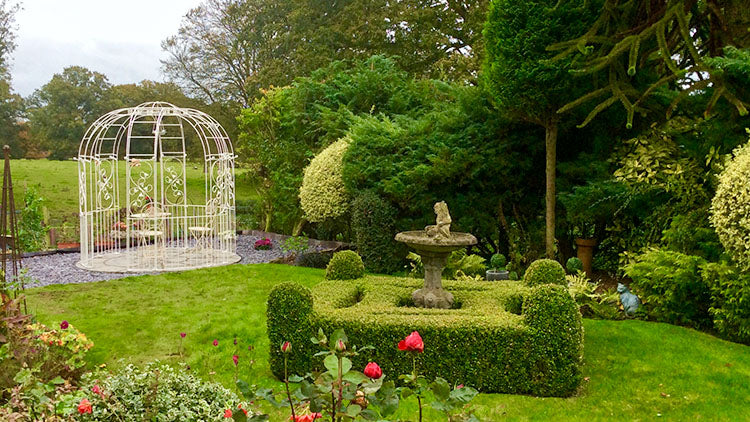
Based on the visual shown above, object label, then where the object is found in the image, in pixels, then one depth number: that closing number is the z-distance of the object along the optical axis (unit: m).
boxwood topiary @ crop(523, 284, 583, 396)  4.79
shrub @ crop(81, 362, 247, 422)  2.81
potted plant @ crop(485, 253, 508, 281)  8.02
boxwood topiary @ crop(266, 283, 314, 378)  5.10
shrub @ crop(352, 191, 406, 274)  10.07
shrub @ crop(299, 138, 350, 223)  11.18
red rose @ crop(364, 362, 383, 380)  1.81
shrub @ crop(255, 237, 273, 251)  13.24
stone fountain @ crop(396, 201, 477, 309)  5.91
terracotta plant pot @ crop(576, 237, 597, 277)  8.85
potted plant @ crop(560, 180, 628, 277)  7.77
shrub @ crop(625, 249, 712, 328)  6.43
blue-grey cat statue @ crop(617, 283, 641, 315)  7.11
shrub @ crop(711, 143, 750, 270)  5.50
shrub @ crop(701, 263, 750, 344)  5.75
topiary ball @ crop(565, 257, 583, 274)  8.22
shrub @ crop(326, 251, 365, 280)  6.95
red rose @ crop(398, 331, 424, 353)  1.96
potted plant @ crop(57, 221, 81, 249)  13.04
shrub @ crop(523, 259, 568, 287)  6.14
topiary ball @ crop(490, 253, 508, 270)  8.62
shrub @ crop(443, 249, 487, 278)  8.49
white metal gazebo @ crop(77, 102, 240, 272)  10.52
